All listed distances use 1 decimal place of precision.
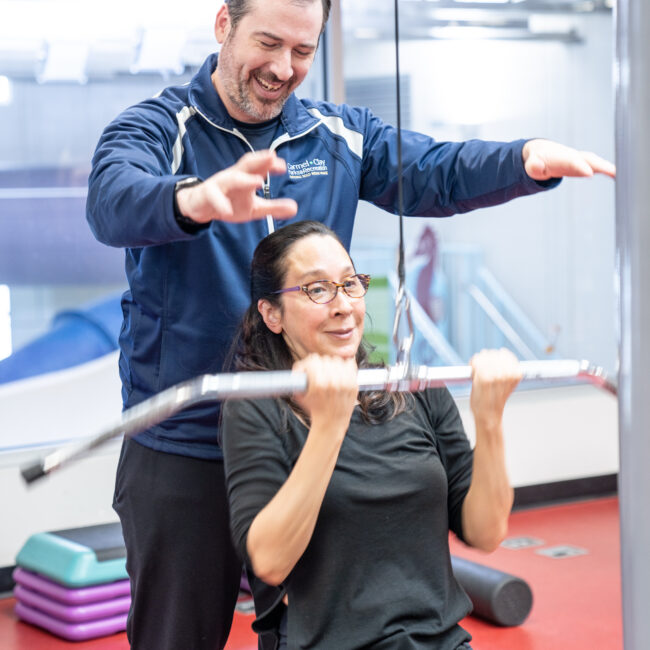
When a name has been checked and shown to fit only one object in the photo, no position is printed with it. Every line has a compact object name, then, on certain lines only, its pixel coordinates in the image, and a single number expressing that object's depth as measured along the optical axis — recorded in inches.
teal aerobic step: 140.2
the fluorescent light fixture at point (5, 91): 164.2
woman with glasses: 65.0
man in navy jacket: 74.2
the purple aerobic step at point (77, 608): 139.3
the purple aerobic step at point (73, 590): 139.6
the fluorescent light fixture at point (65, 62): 167.9
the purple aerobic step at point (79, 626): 139.4
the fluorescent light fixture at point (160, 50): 174.4
